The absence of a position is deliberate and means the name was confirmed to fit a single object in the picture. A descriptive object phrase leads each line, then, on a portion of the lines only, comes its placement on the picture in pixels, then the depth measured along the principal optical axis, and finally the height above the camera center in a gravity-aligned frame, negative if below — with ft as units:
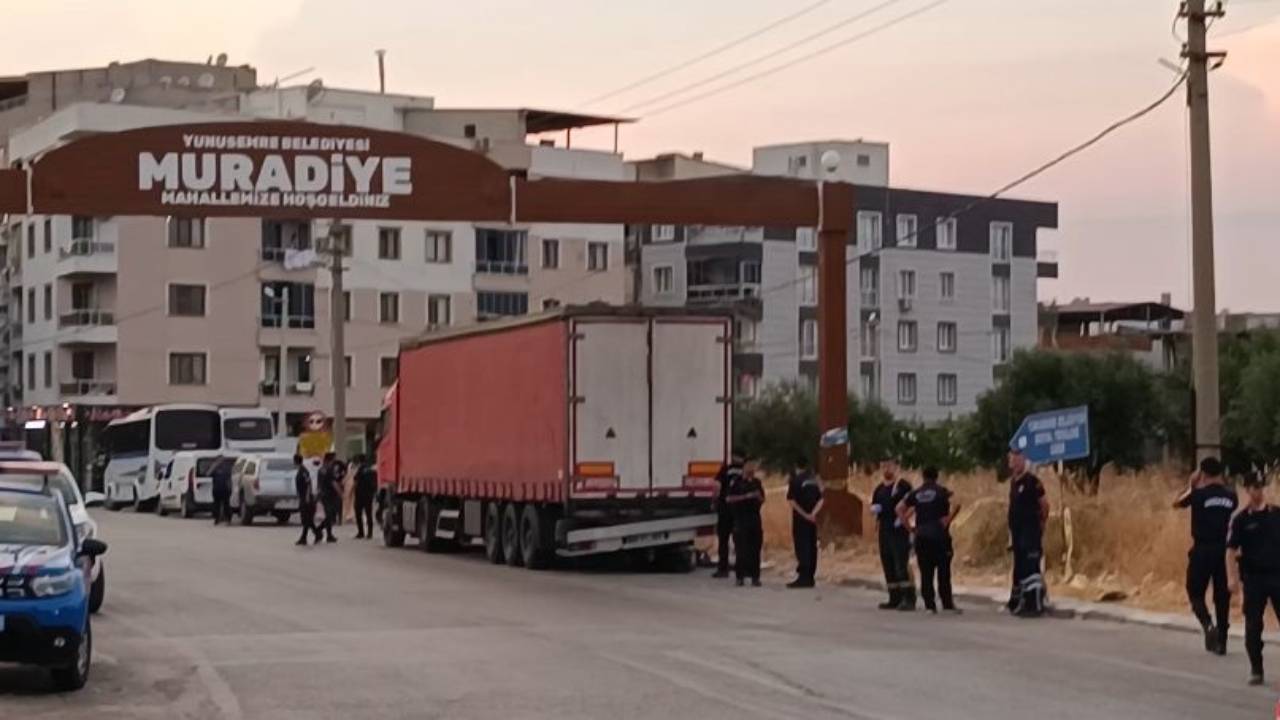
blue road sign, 81.25 +0.56
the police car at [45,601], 49.52 -3.37
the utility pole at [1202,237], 80.79 +8.09
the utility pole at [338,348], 186.70 +9.48
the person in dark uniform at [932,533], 76.79 -2.93
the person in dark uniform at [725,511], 94.73 -2.59
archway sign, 103.35 +13.25
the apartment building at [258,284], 286.05 +24.15
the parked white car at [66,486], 64.85 -0.95
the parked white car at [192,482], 192.34 -2.38
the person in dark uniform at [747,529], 92.32 -3.31
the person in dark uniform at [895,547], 79.30 -3.56
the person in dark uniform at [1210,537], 59.47 -2.44
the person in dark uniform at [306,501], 130.93 -2.84
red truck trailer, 96.63 +1.10
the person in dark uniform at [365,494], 144.66 -2.69
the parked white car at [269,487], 167.53 -2.50
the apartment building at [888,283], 310.24 +25.09
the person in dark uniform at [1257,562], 53.88 -2.84
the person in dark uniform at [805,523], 90.38 -2.99
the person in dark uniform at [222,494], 174.19 -3.14
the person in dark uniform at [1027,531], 74.69 -2.80
